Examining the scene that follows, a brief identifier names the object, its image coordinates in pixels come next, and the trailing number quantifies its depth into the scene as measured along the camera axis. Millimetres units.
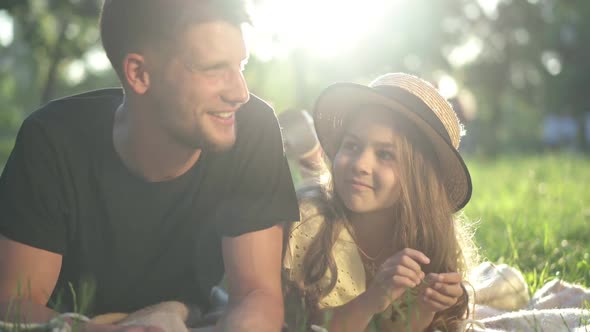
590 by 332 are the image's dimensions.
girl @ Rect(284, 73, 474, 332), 3553
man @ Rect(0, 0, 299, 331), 2961
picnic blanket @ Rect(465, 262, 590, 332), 3537
